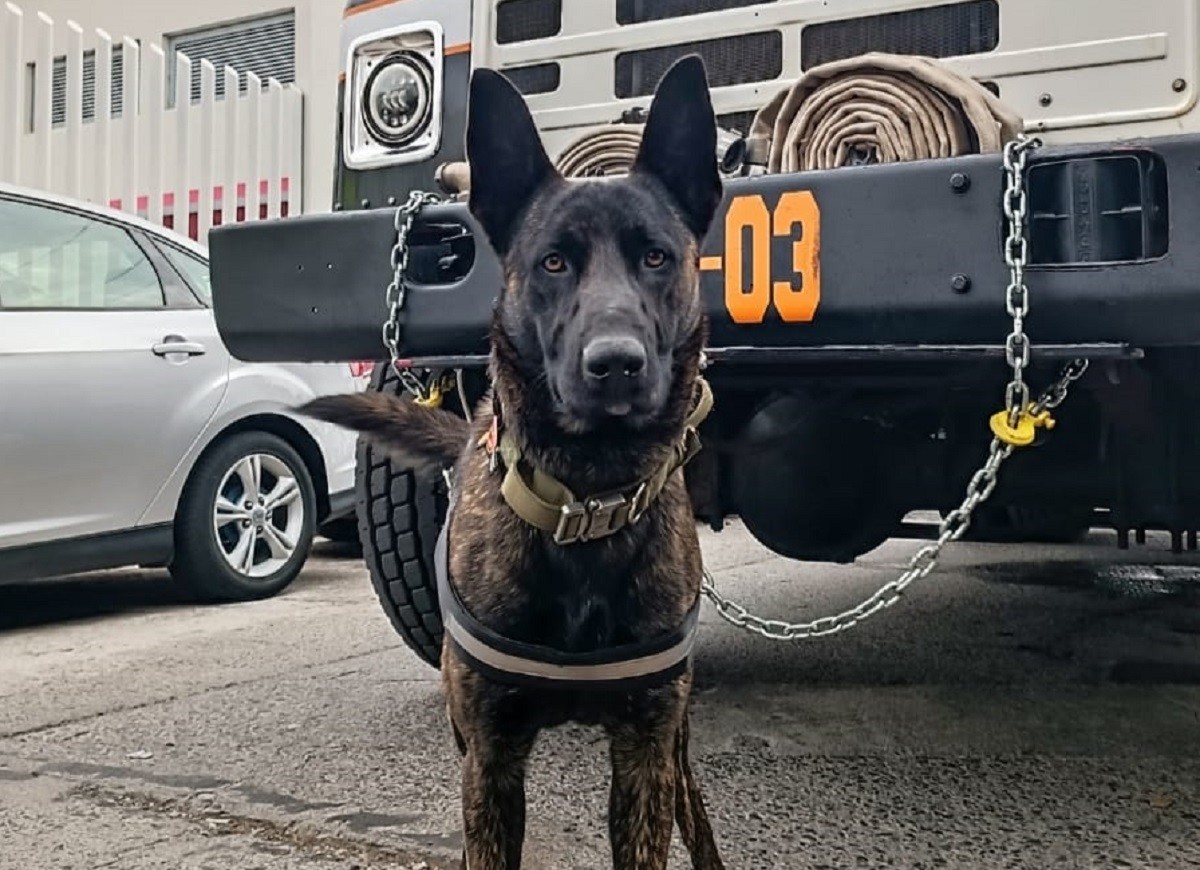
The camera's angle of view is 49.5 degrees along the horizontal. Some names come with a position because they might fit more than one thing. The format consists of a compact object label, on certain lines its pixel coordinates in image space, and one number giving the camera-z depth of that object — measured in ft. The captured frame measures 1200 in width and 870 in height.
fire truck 7.15
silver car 15.01
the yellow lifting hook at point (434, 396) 9.68
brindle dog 6.37
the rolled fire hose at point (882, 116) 8.05
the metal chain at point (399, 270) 8.73
